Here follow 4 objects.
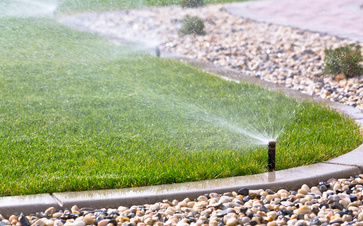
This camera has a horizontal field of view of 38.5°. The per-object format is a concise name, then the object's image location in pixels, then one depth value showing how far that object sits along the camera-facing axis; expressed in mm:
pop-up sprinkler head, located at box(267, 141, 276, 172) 3342
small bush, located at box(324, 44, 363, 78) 6164
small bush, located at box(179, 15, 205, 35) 9633
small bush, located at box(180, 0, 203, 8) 13033
